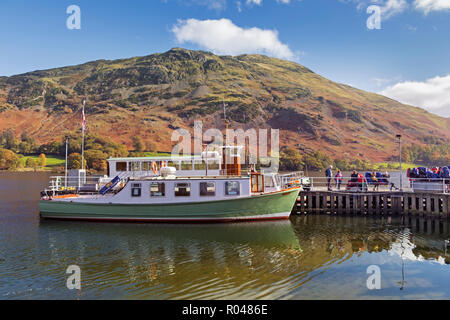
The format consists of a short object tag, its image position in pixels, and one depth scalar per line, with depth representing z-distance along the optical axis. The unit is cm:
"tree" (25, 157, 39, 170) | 13745
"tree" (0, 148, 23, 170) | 13425
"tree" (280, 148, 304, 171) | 15050
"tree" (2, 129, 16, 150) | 16912
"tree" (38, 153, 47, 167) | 13876
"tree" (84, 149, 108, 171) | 12925
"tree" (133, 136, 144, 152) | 17342
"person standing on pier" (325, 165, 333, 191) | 3029
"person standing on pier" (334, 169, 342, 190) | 2933
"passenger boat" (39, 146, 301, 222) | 2461
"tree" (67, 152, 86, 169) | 12232
